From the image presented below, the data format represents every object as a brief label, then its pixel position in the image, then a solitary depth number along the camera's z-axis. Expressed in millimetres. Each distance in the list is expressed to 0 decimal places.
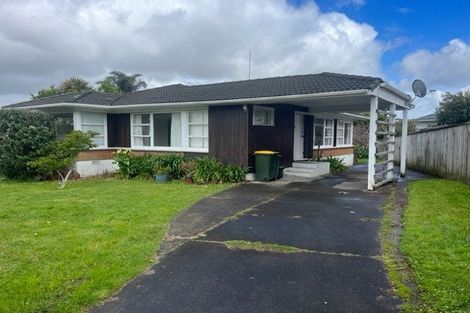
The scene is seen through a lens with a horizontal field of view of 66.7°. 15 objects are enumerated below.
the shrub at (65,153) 12195
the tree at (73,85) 31000
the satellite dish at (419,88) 13758
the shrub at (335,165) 15807
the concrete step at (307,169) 14094
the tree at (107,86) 30520
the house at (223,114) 11619
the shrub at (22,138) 12805
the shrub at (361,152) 26931
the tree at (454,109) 25906
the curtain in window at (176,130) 14523
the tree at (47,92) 30673
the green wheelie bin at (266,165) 12344
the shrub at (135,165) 13453
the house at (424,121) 41375
